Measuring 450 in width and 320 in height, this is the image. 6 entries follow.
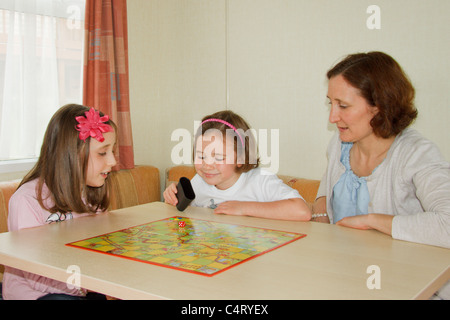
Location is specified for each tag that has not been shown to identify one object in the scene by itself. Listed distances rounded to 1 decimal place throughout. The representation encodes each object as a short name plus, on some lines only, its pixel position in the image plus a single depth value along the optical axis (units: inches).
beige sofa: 102.8
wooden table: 36.3
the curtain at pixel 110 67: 109.1
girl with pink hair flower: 61.9
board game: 43.7
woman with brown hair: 57.5
